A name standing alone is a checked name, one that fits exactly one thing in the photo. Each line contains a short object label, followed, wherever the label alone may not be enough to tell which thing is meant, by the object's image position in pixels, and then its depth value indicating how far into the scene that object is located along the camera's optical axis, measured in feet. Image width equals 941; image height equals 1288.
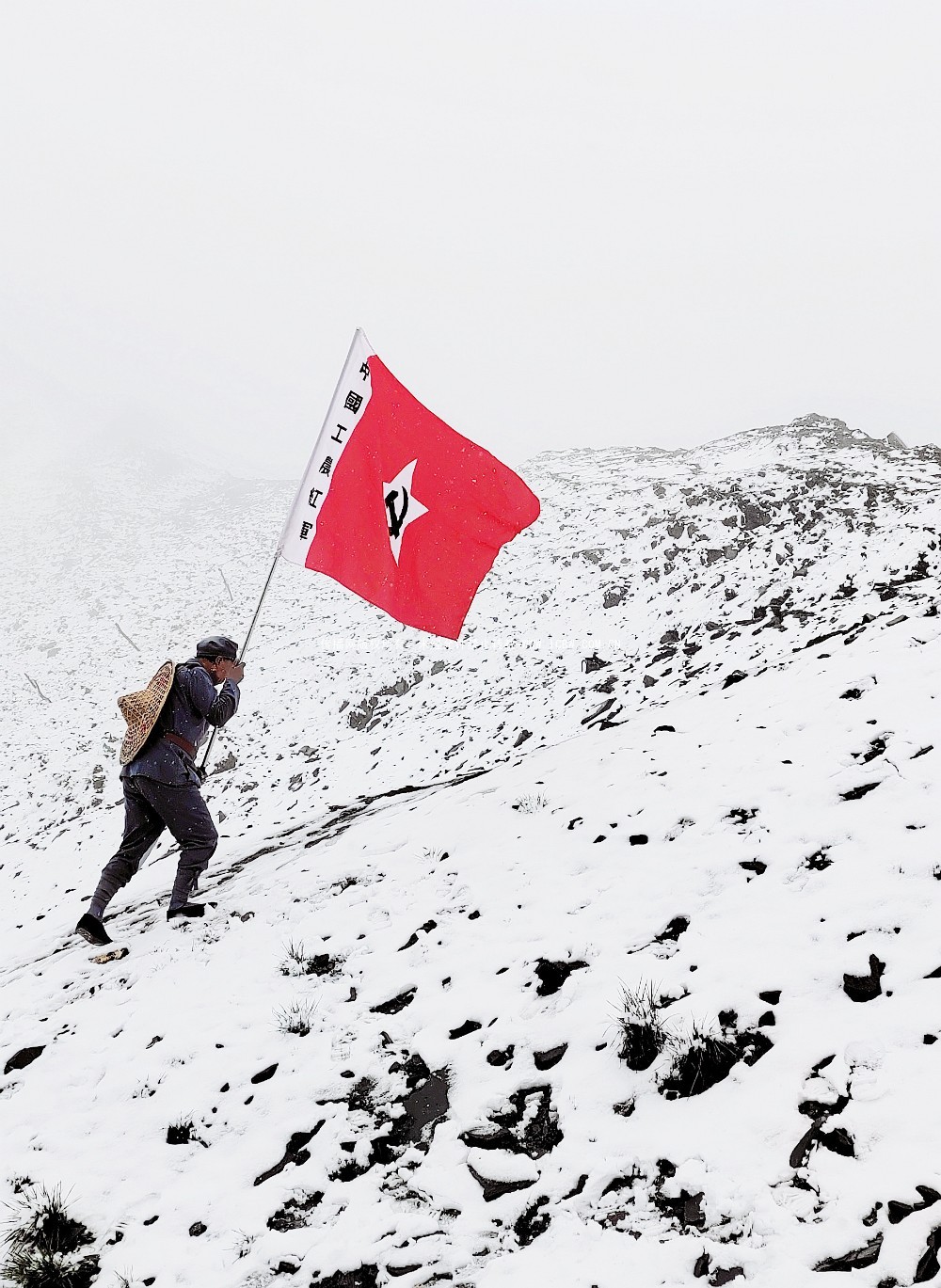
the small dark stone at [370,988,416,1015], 13.97
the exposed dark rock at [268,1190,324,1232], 9.93
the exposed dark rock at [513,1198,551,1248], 9.02
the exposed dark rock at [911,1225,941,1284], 7.14
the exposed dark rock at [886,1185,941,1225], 7.79
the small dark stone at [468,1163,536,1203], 9.79
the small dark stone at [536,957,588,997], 13.42
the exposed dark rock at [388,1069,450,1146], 11.09
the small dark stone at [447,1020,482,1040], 12.94
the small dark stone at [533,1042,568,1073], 11.73
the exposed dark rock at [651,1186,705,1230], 8.57
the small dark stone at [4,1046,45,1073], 14.37
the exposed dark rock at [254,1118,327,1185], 10.84
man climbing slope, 19.31
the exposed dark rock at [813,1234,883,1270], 7.50
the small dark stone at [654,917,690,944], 13.66
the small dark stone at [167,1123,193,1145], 11.74
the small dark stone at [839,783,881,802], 16.11
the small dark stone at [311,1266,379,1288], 8.91
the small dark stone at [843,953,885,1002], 10.90
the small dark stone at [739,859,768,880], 14.80
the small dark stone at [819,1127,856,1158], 8.75
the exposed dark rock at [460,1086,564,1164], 10.44
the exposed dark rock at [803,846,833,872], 14.26
